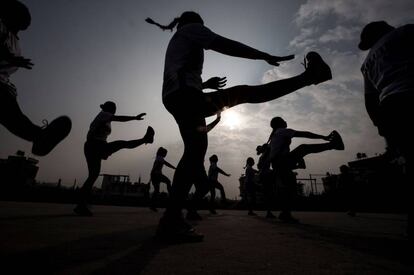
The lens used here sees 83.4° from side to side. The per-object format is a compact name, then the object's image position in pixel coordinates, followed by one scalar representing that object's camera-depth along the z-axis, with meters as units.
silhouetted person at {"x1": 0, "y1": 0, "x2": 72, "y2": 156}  2.61
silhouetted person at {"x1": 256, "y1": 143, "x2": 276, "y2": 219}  7.52
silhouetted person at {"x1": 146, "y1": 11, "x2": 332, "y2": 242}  2.09
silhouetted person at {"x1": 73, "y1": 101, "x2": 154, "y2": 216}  4.56
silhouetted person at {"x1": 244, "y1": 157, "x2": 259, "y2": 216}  9.84
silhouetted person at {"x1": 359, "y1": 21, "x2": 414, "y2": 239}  1.99
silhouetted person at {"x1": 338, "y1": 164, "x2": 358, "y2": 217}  8.34
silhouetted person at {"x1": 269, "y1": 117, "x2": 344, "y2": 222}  4.98
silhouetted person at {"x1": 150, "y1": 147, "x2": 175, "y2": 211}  8.94
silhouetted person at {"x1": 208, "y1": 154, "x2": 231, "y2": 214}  9.48
